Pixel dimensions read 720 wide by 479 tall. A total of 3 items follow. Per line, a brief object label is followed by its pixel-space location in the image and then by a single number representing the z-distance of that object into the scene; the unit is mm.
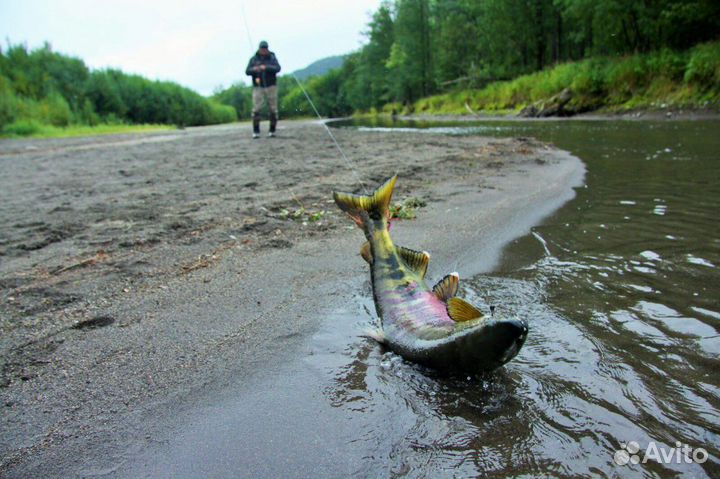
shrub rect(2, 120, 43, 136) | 23141
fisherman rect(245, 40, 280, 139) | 14703
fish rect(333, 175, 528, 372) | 2010
